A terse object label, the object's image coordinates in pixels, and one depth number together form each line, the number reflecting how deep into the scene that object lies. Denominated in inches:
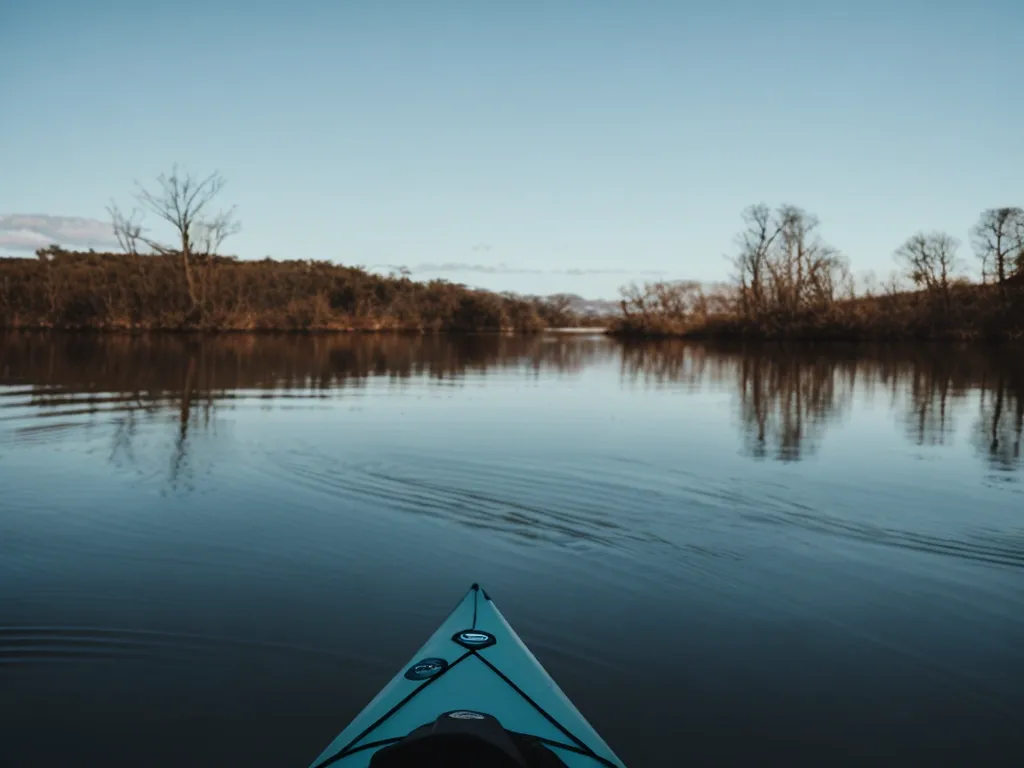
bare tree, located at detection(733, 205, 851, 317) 1916.8
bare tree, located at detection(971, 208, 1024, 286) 1976.3
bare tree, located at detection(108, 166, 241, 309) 1823.3
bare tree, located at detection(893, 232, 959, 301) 2070.6
